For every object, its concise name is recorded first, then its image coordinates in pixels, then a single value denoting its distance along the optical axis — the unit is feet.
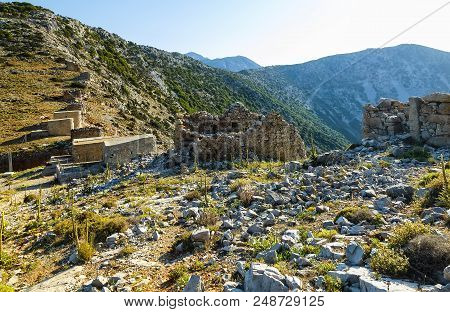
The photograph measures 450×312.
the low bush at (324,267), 17.92
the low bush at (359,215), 23.71
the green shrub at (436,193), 25.00
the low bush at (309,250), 20.45
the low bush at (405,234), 18.84
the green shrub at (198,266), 20.91
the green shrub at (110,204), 39.76
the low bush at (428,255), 16.46
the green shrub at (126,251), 24.95
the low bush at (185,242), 24.40
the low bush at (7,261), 26.78
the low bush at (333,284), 16.28
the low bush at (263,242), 21.85
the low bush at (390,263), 16.68
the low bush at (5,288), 19.84
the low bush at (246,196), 33.17
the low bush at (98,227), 29.44
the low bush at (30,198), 49.88
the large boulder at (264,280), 16.24
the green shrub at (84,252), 25.16
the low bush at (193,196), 38.06
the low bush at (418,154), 43.07
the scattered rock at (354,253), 18.38
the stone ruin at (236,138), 63.10
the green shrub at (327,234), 22.24
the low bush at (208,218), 28.58
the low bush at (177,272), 20.27
